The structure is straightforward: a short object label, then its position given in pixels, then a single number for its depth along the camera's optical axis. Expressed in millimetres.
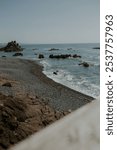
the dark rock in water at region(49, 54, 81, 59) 59994
